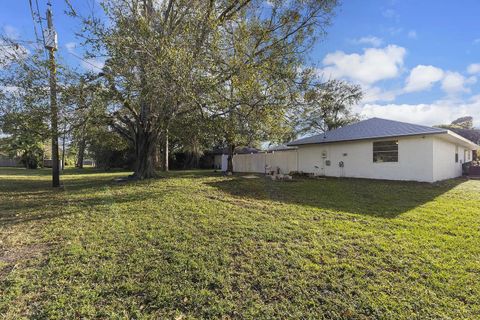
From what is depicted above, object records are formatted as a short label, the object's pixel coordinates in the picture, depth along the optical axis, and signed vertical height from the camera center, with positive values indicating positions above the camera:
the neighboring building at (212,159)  28.79 +0.23
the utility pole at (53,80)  7.55 +2.57
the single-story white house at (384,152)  11.32 +0.50
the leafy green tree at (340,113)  23.44 +4.90
